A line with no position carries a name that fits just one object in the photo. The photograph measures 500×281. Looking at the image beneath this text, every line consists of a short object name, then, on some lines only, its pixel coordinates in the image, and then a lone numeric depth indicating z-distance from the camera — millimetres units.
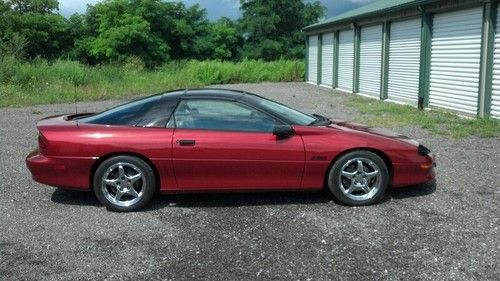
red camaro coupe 5645
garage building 12688
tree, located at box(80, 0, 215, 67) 47219
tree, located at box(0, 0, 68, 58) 46031
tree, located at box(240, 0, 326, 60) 55406
